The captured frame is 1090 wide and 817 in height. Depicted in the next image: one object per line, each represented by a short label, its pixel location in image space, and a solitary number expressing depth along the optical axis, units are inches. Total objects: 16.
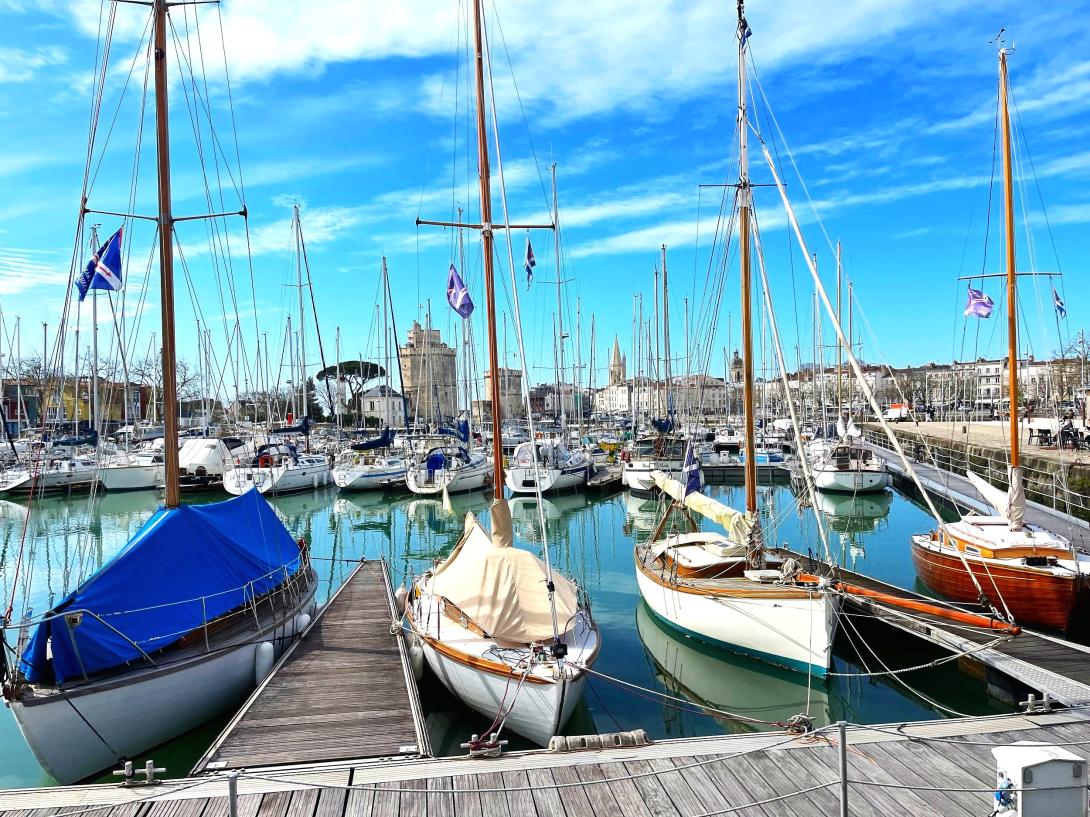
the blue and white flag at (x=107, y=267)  522.0
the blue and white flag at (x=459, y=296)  591.2
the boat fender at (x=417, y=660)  478.6
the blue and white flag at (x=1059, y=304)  968.3
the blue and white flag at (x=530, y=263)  800.3
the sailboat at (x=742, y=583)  490.9
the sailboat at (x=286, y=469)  1608.0
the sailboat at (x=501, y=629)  383.6
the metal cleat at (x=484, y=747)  321.1
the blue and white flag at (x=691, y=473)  684.7
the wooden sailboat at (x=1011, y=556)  540.4
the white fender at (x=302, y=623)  514.8
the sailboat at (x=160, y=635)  358.3
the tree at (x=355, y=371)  4227.4
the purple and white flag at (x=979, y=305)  767.7
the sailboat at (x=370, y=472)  1721.2
